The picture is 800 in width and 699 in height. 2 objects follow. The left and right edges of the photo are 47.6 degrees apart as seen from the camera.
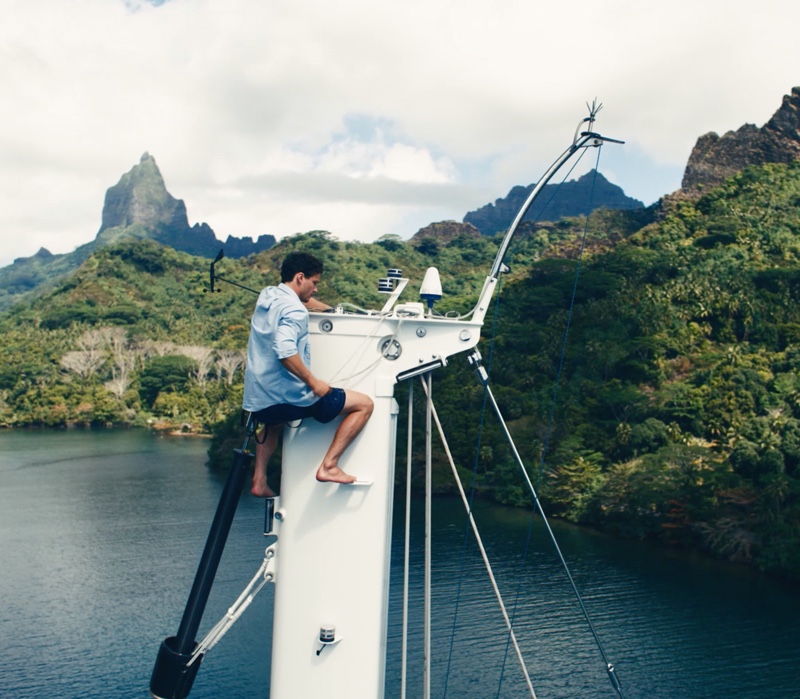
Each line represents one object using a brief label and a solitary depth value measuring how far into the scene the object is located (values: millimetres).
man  3832
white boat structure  3904
